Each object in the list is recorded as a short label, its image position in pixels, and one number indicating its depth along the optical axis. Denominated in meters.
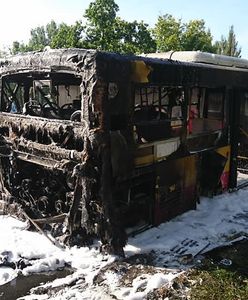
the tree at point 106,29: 22.28
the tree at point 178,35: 26.38
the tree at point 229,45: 32.19
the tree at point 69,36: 22.19
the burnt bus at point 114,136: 5.33
